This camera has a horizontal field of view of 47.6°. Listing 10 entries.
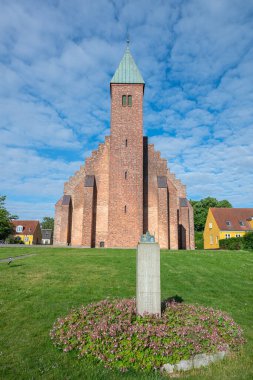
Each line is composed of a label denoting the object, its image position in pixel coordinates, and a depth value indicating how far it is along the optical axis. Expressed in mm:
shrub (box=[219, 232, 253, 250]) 31750
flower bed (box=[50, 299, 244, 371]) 5441
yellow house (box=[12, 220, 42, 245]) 66688
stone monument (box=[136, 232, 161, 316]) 7152
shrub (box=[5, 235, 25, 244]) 57150
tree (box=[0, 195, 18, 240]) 47253
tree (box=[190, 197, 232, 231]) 72562
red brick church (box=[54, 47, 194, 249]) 28766
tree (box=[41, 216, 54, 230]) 119562
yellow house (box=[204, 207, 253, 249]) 47625
